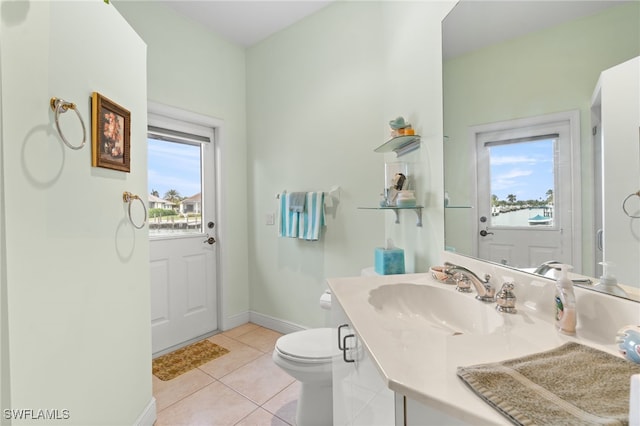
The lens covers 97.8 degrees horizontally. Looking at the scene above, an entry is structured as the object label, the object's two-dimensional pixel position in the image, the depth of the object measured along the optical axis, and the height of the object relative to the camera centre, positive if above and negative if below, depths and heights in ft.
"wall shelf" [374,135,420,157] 5.04 +1.29
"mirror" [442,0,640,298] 2.39 +1.36
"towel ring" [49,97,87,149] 3.08 +1.21
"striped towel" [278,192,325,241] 7.30 -0.20
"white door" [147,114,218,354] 7.48 -0.53
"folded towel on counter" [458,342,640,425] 1.33 -0.99
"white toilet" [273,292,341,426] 4.38 -2.51
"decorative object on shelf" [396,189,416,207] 5.02 +0.20
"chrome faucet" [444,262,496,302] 3.19 -0.86
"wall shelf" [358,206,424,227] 5.03 -0.02
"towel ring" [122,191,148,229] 4.24 +0.23
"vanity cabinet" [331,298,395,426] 2.10 -1.60
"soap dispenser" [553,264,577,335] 2.31 -0.82
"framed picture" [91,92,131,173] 3.64 +1.12
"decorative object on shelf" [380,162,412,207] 5.26 +0.56
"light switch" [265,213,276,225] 8.75 -0.22
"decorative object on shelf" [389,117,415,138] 5.06 +1.54
